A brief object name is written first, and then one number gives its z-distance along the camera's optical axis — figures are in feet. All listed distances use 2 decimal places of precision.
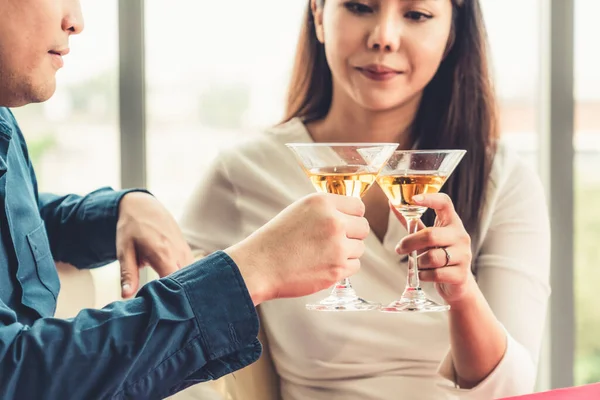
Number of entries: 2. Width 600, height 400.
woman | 6.21
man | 3.67
